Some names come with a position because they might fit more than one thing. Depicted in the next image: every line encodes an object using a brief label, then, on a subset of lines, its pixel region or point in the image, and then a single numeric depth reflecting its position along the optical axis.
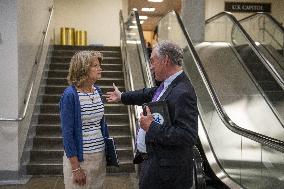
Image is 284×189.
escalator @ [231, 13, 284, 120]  8.12
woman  2.85
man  2.35
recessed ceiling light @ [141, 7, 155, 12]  21.25
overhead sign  16.42
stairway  6.35
